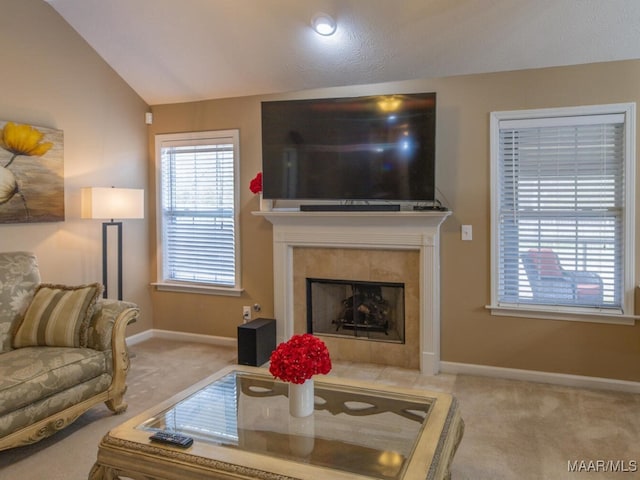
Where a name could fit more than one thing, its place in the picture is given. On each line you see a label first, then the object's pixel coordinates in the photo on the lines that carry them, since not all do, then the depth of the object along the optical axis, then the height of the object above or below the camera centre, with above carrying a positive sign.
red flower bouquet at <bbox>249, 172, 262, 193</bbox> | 4.36 +0.43
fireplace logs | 4.28 -0.68
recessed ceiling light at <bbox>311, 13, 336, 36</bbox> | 3.52 +1.50
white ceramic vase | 2.27 -0.77
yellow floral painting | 3.64 +0.47
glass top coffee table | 1.82 -0.85
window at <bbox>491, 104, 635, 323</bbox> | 3.51 +0.14
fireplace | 3.93 -0.27
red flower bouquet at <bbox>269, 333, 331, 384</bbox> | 2.18 -0.57
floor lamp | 4.02 +0.23
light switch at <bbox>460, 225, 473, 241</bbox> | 3.89 -0.01
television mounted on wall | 3.79 +0.67
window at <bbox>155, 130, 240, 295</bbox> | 4.70 +0.21
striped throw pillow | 3.03 -0.53
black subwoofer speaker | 4.07 -0.92
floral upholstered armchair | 2.63 -0.69
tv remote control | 1.94 -0.82
